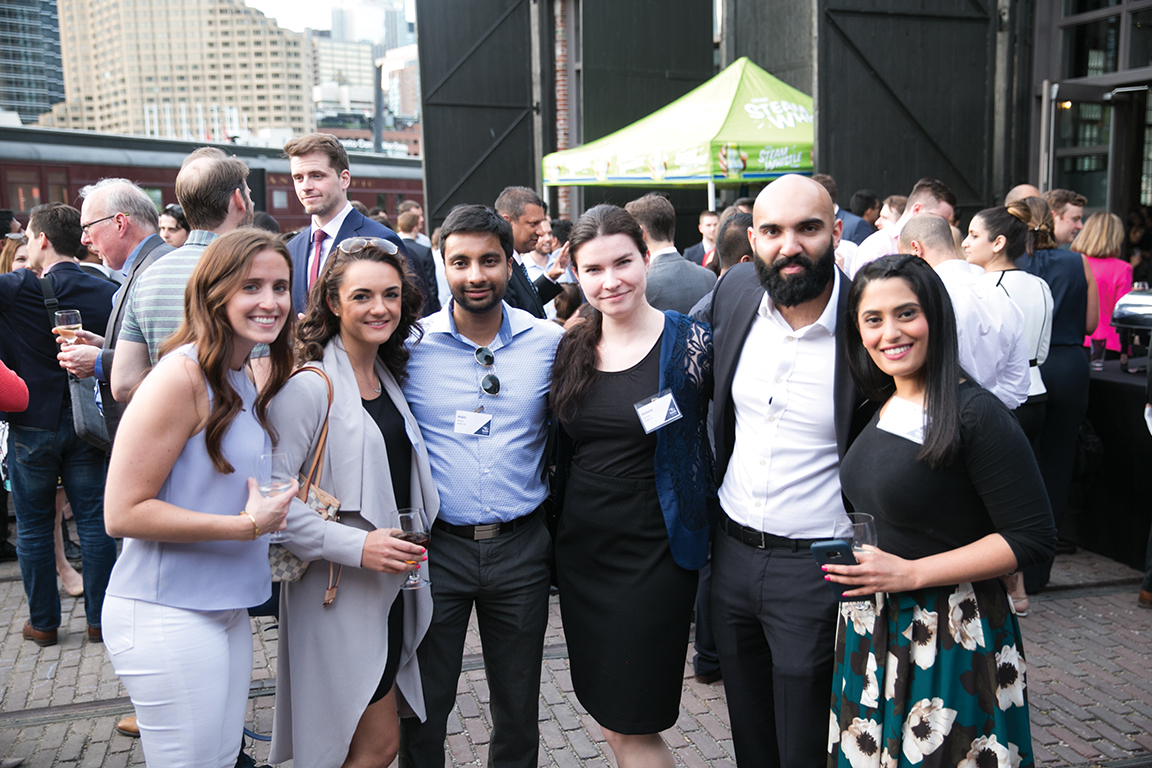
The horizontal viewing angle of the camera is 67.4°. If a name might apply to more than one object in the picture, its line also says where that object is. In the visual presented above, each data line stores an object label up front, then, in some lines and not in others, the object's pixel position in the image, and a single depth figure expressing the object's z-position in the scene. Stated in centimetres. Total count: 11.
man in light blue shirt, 260
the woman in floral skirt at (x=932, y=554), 206
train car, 1608
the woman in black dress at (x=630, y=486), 256
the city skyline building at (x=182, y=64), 14900
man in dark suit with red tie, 429
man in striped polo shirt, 317
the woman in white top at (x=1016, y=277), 473
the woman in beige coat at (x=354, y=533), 229
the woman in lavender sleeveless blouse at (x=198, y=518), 202
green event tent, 905
